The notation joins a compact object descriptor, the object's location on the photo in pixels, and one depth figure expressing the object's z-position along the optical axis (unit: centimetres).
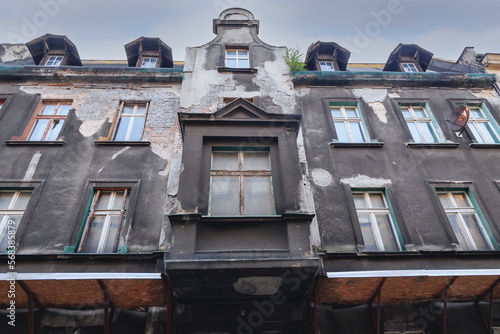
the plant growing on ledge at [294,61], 1020
